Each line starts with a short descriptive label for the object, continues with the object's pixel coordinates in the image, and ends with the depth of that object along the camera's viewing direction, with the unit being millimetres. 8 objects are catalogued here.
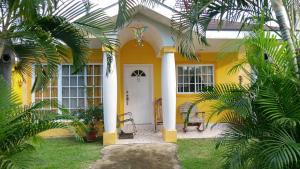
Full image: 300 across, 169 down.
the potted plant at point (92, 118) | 6983
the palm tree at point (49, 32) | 3257
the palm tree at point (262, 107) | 2982
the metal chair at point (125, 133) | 7158
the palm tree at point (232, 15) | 3461
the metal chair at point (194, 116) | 7740
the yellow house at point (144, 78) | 6684
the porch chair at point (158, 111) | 8194
